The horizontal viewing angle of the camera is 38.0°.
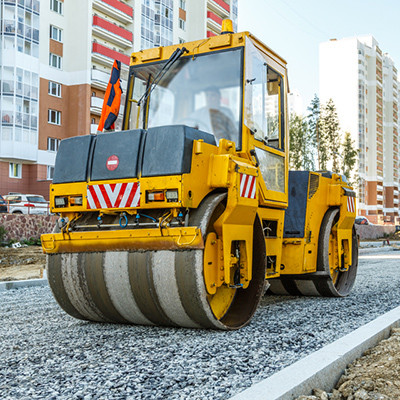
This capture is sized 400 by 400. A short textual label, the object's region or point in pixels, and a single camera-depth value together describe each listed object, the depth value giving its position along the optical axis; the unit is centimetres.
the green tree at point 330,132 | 4984
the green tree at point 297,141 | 4725
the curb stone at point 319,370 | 339
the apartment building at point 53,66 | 4097
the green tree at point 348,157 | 5034
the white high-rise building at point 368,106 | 10281
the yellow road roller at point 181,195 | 536
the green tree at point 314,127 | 4903
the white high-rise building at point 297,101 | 10484
